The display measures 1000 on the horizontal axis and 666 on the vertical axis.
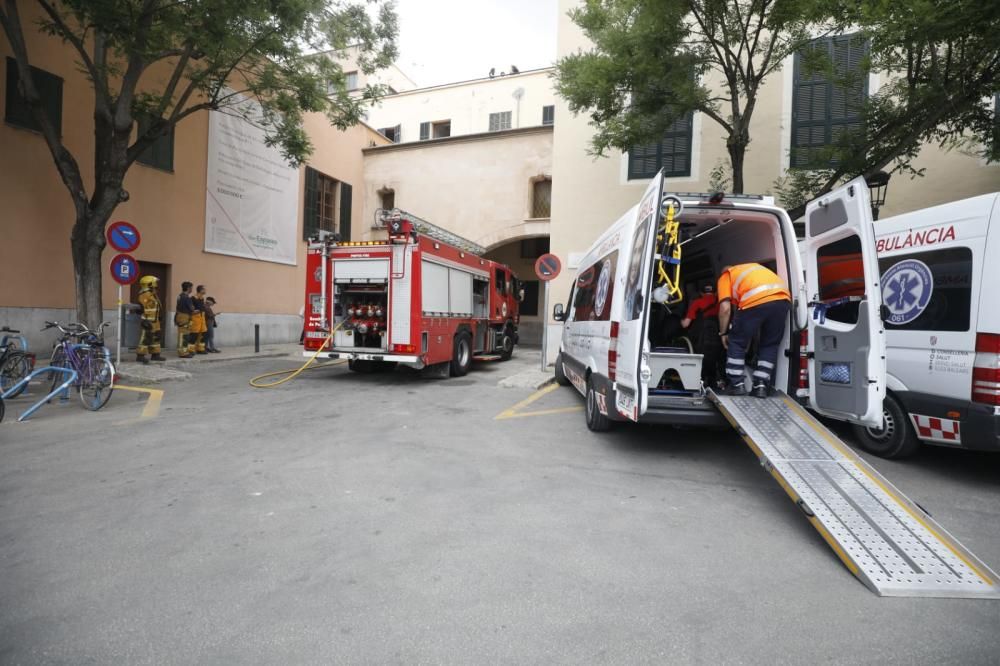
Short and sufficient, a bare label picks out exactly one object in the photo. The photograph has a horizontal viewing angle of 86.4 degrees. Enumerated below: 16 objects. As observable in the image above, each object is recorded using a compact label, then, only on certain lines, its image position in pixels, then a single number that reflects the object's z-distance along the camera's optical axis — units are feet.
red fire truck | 28.99
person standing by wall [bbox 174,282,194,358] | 39.58
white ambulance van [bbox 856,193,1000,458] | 13.53
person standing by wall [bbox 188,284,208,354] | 41.04
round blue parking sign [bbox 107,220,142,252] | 28.25
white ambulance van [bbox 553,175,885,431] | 13.66
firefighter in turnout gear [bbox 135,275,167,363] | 35.68
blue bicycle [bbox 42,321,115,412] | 21.64
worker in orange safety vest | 15.66
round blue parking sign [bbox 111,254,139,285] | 28.19
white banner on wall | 47.62
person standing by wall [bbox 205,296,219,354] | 43.98
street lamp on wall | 19.45
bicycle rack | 19.54
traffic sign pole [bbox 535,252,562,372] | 33.63
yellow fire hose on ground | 29.18
